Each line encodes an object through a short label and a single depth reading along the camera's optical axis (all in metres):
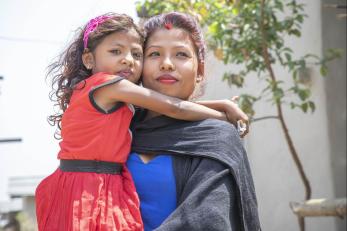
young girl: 1.77
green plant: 4.56
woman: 1.69
